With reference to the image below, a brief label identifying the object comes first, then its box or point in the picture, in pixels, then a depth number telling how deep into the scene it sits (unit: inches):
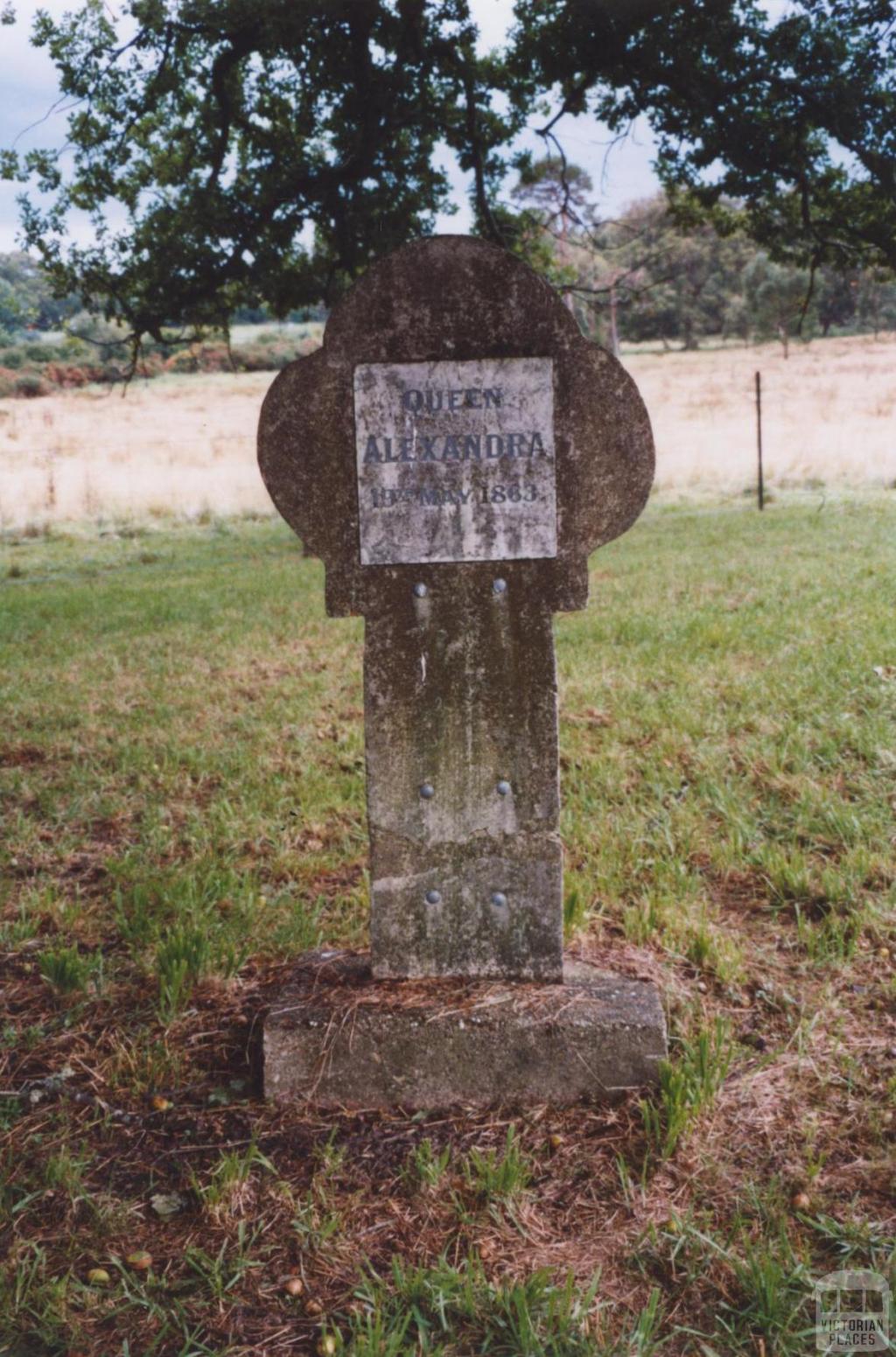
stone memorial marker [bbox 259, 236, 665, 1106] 116.2
